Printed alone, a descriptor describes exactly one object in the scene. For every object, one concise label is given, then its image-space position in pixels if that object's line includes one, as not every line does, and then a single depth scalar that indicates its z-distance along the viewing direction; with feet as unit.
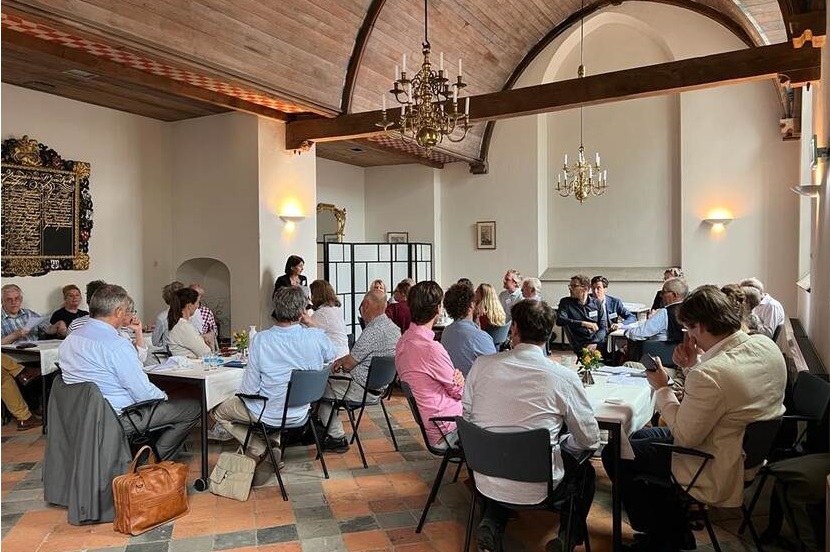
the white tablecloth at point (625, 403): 9.57
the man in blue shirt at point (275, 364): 12.62
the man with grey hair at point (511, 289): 25.69
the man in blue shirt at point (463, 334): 14.11
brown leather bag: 10.80
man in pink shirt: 11.69
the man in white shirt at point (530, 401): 8.57
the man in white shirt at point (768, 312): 18.33
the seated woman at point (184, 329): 16.02
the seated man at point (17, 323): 19.54
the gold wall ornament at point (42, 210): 21.42
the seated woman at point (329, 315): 16.96
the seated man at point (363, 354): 14.90
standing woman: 25.16
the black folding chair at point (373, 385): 14.46
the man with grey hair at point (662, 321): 18.58
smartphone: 9.62
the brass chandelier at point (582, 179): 29.60
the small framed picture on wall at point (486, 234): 35.99
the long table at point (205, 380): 12.99
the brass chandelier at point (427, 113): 15.88
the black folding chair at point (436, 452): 10.68
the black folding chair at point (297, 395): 12.40
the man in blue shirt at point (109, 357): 11.35
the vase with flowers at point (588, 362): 11.74
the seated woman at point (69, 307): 20.95
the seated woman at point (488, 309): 19.90
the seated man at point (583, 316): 21.89
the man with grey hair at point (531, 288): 24.57
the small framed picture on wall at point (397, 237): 38.40
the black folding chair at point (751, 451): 8.59
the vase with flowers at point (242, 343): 15.80
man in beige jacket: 8.50
